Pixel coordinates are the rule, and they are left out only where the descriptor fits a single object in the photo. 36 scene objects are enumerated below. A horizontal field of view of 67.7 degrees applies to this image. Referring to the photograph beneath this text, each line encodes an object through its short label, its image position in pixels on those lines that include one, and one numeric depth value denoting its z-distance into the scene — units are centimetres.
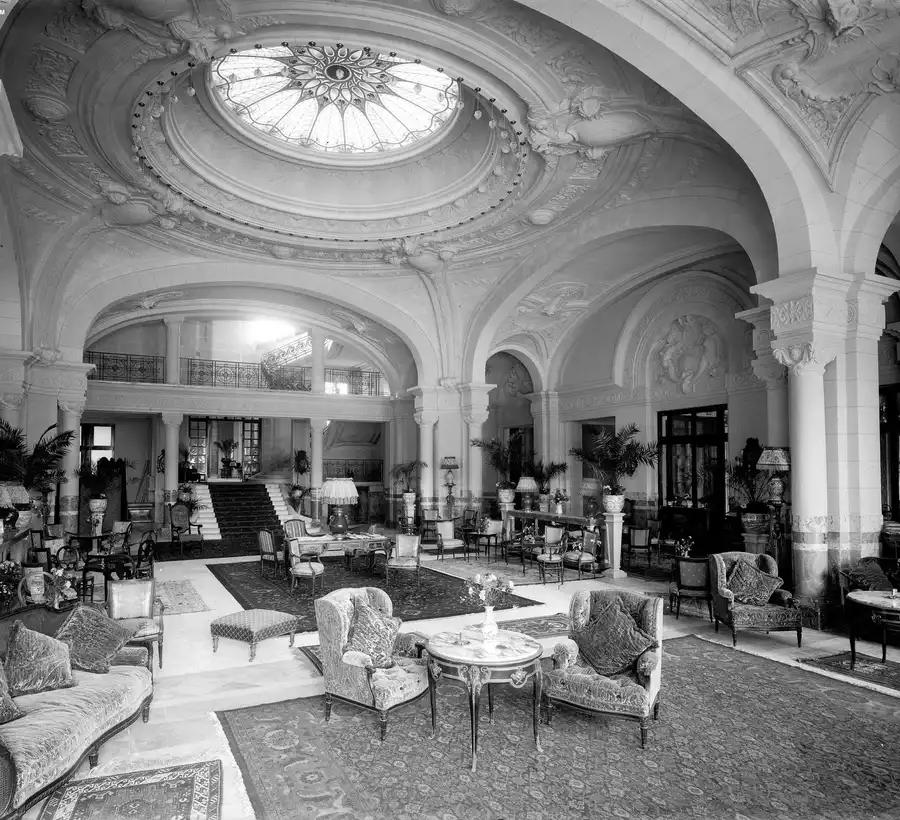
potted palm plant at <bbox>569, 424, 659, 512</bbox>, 1453
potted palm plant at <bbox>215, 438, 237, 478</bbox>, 2567
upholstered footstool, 603
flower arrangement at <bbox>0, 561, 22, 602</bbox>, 645
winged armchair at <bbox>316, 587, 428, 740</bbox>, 448
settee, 324
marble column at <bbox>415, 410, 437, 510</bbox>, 1564
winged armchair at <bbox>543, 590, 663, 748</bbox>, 436
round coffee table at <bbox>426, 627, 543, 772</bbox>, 423
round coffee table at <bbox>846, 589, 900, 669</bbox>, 580
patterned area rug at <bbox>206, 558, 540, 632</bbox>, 827
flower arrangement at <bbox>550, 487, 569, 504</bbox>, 1437
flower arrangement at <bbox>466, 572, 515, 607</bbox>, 493
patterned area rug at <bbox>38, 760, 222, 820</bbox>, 348
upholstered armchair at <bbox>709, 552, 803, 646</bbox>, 658
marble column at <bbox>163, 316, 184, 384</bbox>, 1714
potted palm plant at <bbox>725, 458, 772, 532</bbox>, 843
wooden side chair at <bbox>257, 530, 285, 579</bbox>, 1046
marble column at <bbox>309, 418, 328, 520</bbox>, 1858
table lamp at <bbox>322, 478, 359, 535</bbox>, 952
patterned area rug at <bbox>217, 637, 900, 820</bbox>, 357
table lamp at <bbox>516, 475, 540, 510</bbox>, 1446
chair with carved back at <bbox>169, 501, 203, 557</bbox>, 1490
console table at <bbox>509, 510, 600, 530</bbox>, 1166
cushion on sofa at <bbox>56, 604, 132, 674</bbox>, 453
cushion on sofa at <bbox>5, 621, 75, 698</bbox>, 409
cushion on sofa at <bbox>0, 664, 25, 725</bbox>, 361
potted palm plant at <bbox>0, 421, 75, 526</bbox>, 907
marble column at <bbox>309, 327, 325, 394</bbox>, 1842
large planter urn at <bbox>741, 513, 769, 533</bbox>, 841
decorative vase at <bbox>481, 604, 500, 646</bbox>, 466
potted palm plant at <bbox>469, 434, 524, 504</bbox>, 1524
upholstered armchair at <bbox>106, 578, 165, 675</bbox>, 571
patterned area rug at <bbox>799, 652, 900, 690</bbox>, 564
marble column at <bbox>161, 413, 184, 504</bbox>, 1719
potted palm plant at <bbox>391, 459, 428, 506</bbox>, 1571
